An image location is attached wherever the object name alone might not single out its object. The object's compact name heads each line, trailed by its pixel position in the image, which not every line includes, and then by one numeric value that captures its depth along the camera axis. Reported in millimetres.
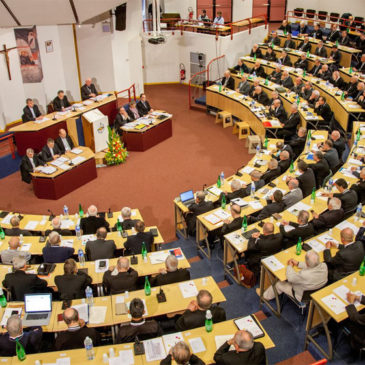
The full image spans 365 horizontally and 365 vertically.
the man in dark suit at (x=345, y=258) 7371
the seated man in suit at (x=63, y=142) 12809
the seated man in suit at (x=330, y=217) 8695
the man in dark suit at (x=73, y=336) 6051
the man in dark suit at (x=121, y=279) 7168
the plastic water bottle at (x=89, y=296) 6845
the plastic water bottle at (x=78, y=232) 8656
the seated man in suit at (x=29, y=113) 13977
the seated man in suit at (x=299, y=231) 8203
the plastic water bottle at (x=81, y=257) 7812
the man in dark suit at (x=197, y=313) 6207
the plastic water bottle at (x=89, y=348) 5754
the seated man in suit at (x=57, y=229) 8828
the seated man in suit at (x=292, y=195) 9531
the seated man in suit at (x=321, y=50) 17866
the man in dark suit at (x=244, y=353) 5371
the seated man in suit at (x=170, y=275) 7223
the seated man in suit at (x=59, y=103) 14774
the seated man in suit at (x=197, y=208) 9508
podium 13805
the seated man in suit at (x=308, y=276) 6941
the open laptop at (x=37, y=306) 6512
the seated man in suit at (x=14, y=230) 8828
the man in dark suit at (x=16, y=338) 5922
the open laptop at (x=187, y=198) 9859
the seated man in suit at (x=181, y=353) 5102
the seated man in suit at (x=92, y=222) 9047
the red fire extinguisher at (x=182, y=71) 21141
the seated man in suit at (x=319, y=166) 10828
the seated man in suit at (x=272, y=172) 10745
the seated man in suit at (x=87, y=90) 15828
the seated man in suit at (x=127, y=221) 9008
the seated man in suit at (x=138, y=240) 8336
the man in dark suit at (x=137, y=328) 6055
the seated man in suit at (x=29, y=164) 11914
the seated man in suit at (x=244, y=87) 16828
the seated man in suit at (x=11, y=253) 7997
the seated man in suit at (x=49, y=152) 12312
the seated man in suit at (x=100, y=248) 8164
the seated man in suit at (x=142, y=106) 15532
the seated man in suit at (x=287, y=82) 16427
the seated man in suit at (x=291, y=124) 13661
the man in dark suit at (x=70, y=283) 7113
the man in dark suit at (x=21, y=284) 7145
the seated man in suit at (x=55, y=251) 8023
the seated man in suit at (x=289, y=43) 19094
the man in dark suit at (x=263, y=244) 7977
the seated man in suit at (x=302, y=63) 17297
